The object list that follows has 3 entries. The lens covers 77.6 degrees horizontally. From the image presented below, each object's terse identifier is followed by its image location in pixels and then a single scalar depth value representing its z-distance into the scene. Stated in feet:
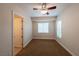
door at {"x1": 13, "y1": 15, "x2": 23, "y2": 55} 8.63
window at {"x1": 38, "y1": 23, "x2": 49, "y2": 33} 15.13
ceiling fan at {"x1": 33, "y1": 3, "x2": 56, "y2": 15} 6.89
